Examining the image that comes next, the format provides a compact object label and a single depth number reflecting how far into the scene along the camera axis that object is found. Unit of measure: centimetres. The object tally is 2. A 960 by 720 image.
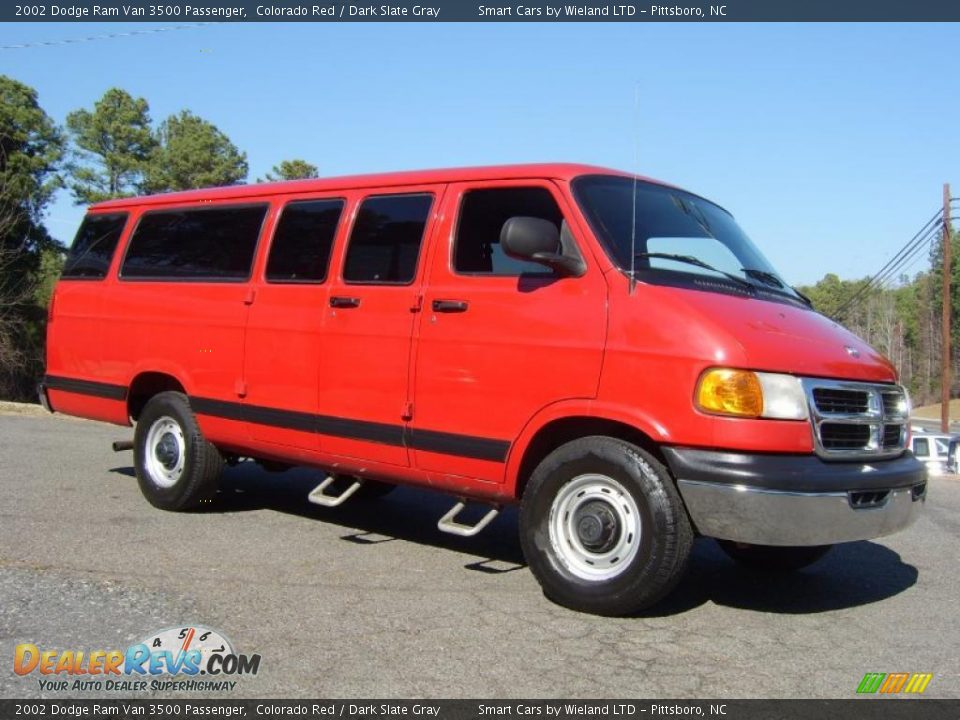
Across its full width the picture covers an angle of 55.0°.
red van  436
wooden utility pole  3228
